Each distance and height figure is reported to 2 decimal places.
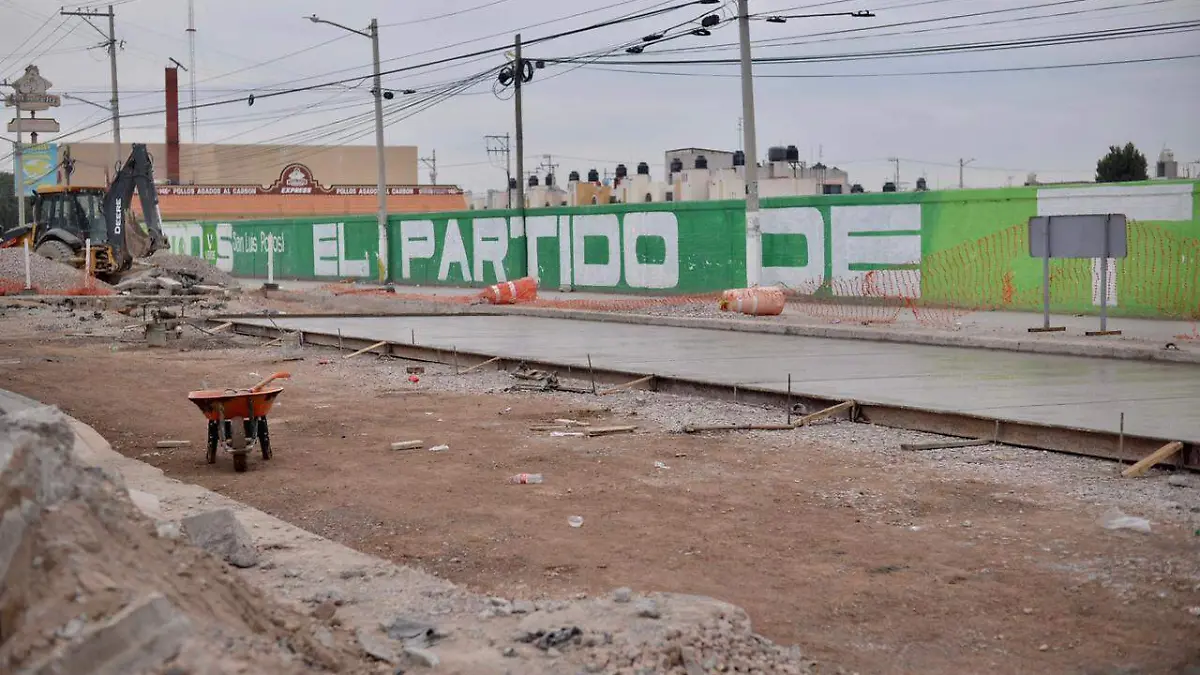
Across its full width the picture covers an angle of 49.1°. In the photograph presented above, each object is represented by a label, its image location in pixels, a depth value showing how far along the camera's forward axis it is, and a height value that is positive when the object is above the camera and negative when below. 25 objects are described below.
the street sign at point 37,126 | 83.38 +9.52
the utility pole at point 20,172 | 79.55 +6.48
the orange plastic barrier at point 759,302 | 27.02 -0.78
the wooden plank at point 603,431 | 12.25 -1.54
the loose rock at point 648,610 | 5.91 -1.56
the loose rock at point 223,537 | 6.73 -1.38
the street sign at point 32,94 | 81.62 +11.30
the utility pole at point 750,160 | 27.89 +2.21
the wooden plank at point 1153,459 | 9.67 -1.50
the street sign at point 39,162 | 88.81 +7.70
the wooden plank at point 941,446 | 11.11 -1.56
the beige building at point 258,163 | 100.94 +8.61
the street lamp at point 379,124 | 41.94 +4.70
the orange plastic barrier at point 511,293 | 34.41 -0.66
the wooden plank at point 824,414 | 12.51 -1.46
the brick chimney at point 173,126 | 85.25 +9.61
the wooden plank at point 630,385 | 15.35 -1.40
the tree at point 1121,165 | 59.80 +4.34
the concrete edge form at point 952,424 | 10.32 -1.45
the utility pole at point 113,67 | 61.59 +10.09
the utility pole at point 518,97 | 40.84 +5.30
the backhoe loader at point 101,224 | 34.72 +1.47
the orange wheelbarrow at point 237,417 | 10.71 -1.20
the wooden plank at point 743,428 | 12.27 -1.53
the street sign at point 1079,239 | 20.62 +0.32
